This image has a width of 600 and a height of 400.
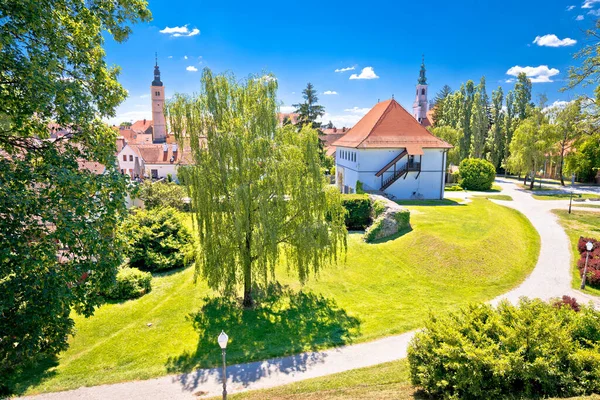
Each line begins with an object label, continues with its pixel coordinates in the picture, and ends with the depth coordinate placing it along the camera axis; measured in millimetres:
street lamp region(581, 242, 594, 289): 15823
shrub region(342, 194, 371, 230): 24438
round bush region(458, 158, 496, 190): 39375
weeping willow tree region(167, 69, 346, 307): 12938
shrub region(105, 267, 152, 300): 15664
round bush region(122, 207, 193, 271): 18656
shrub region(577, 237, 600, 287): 16172
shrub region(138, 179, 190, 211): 27375
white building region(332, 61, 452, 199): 32062
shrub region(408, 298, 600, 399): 7043
